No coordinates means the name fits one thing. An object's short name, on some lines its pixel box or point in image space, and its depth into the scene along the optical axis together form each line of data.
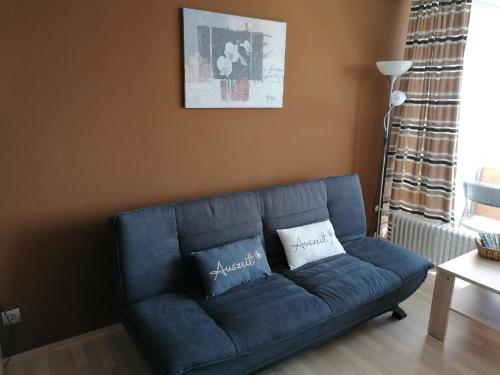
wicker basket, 2.35
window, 3.12
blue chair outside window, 2.80
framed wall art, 2.25
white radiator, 2.97
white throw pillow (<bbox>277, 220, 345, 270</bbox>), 2.38
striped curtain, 2.88
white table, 2.18
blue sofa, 1.70
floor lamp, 2.86
